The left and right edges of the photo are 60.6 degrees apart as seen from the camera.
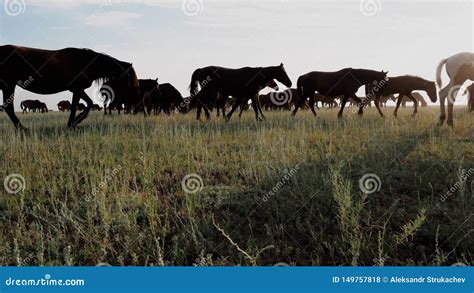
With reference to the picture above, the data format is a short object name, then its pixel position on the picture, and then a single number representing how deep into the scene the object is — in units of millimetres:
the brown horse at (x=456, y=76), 11336
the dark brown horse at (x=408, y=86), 20062
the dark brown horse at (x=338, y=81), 17359
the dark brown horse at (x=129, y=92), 12912
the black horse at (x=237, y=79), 15297
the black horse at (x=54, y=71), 10102
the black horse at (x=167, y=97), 24875
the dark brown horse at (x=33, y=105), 43781
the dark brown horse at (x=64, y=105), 47281
